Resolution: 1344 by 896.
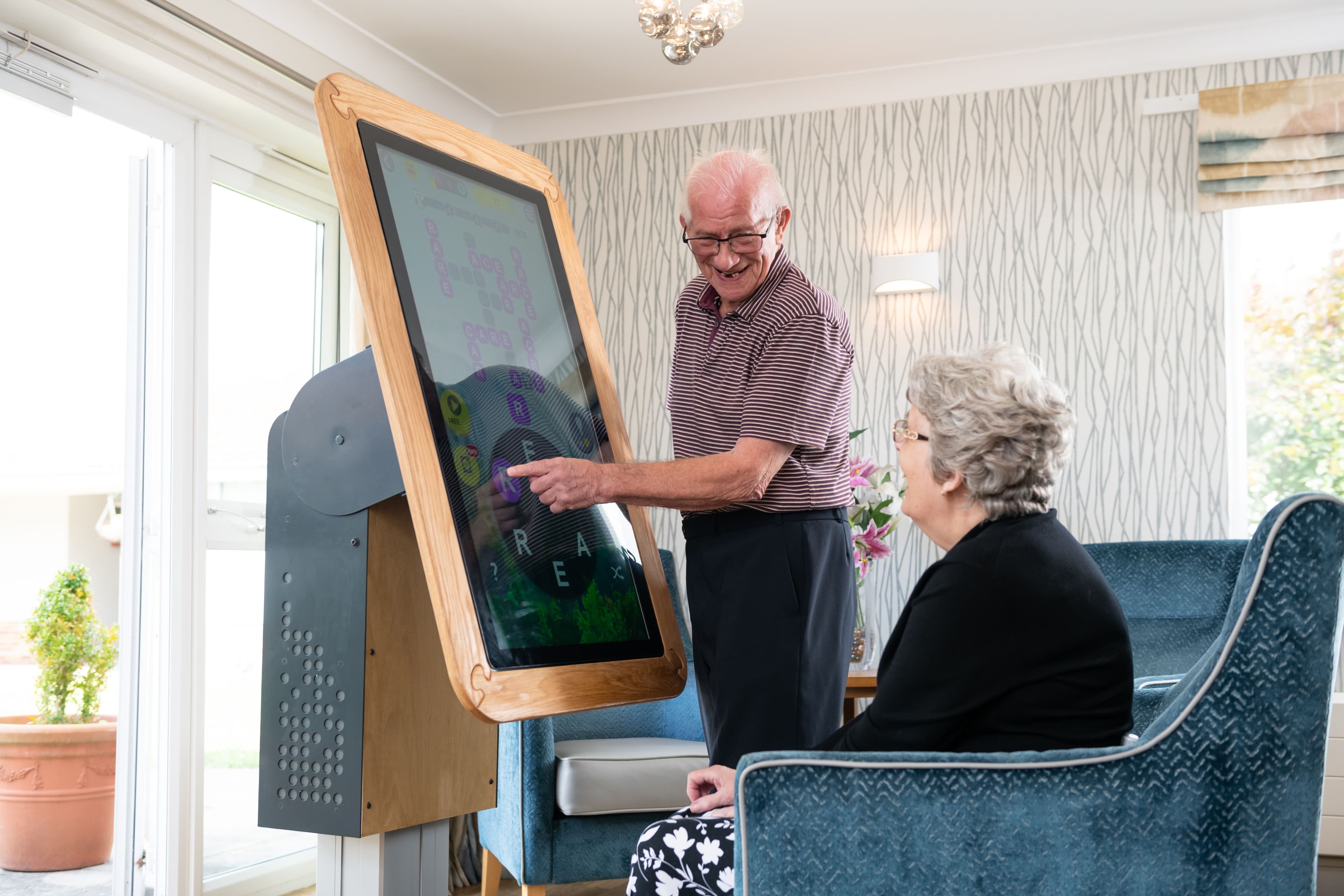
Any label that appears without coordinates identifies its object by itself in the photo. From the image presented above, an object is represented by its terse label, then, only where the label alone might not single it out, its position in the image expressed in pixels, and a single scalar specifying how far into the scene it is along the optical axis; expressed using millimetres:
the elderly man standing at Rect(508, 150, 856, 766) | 1537
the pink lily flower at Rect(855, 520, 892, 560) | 3102
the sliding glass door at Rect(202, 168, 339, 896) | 2990
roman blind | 3193
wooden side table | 2754
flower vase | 3029
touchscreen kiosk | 1324
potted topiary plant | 3072
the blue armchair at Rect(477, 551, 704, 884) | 2582
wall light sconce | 3486
